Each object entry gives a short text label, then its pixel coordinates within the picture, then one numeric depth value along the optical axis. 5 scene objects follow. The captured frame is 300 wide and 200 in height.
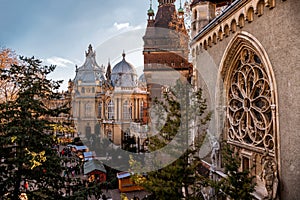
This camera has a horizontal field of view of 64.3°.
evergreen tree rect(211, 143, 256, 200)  5.30
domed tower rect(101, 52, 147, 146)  38.28
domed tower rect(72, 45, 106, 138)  45.53
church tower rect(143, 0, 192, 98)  27.03
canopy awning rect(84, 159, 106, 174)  20.09
